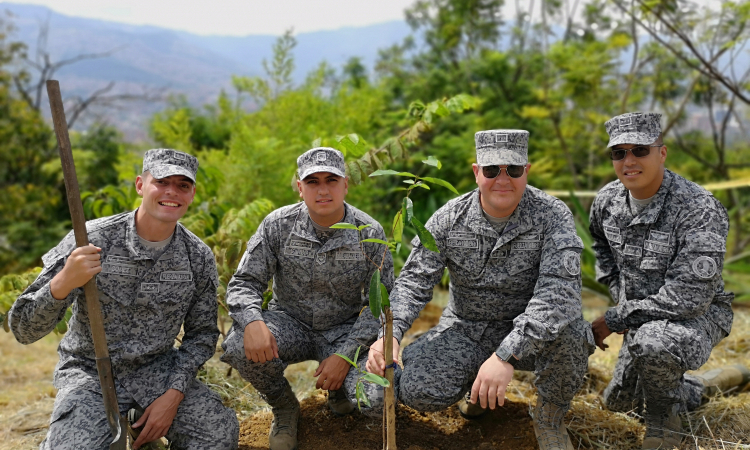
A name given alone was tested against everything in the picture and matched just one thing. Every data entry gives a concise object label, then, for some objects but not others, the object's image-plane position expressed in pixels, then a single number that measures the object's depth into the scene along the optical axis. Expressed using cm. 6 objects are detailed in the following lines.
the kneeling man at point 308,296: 243
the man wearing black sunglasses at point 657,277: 238
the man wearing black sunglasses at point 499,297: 224
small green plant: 186
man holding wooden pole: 226
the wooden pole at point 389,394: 196
